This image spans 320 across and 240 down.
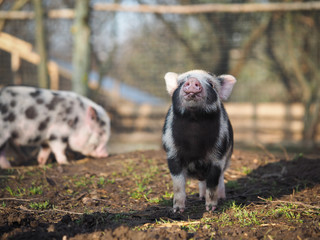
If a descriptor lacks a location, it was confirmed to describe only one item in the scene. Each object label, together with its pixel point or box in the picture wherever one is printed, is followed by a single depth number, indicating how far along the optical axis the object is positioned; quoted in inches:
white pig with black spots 259.4
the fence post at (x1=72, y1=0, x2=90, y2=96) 334.6
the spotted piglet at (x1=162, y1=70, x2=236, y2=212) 150.3
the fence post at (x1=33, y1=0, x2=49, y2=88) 333.4
